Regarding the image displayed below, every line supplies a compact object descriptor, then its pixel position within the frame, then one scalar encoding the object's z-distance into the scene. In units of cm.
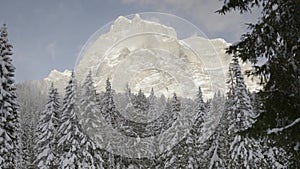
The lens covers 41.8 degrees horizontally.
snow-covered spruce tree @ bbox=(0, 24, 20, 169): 2350
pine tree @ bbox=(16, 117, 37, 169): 5363
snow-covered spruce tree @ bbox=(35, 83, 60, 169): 3453
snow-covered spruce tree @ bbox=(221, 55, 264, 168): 3095
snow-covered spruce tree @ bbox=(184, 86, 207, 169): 3656
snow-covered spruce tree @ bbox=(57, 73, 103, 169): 2941
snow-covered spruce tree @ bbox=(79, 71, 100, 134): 2980
